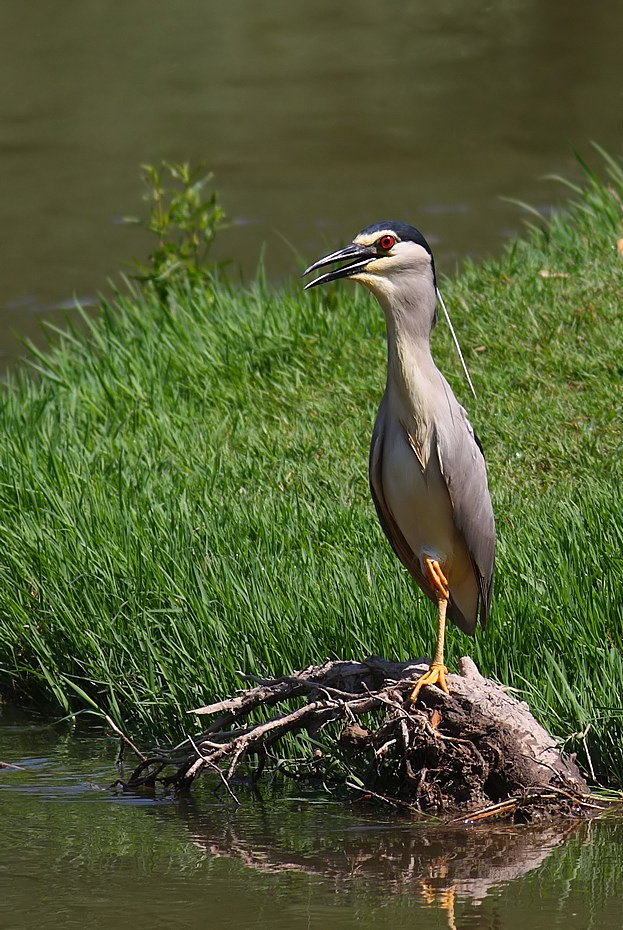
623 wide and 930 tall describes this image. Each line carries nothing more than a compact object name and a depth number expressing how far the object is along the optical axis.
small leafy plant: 14.81
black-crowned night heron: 7.73
